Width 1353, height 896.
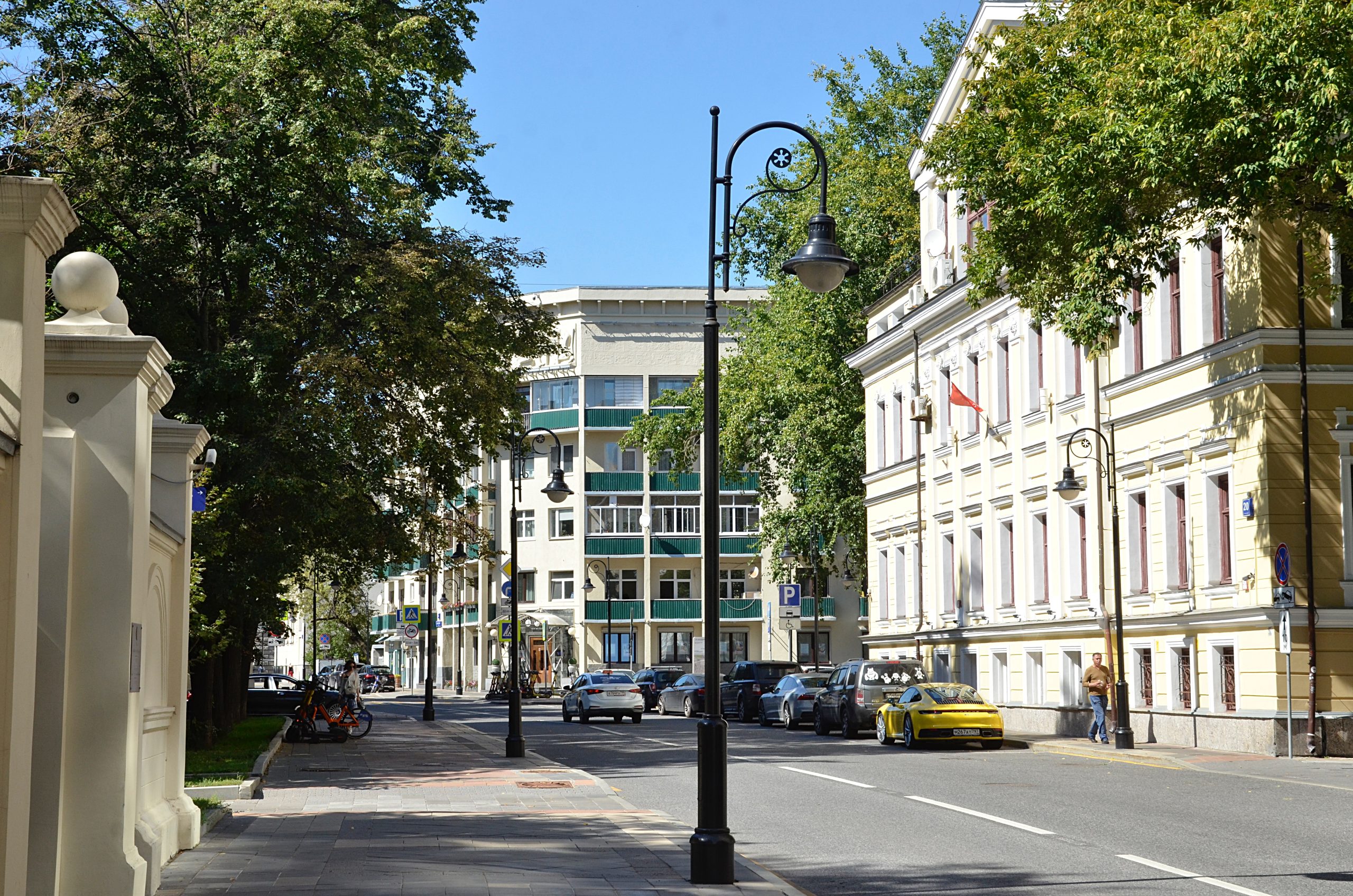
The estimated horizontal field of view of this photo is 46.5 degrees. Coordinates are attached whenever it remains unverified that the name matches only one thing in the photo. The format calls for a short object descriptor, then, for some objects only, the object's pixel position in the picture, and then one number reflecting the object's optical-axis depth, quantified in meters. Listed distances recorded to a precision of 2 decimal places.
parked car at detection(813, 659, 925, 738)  35.19
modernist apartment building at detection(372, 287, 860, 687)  87.19
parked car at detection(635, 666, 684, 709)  57.91
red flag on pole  40.53
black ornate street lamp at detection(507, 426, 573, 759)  27.86
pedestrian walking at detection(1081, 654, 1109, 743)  30.95
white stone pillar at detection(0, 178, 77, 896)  7.72
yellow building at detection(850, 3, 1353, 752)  27.53
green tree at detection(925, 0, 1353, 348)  19.19
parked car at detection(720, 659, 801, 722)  45.34
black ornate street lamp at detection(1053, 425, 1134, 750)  28.81
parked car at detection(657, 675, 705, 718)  49.44
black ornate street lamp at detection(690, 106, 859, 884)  11.71
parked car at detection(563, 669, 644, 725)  45.12
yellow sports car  30.11
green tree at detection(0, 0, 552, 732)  26.48
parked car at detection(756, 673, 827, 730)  40.03
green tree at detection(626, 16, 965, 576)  53.62
